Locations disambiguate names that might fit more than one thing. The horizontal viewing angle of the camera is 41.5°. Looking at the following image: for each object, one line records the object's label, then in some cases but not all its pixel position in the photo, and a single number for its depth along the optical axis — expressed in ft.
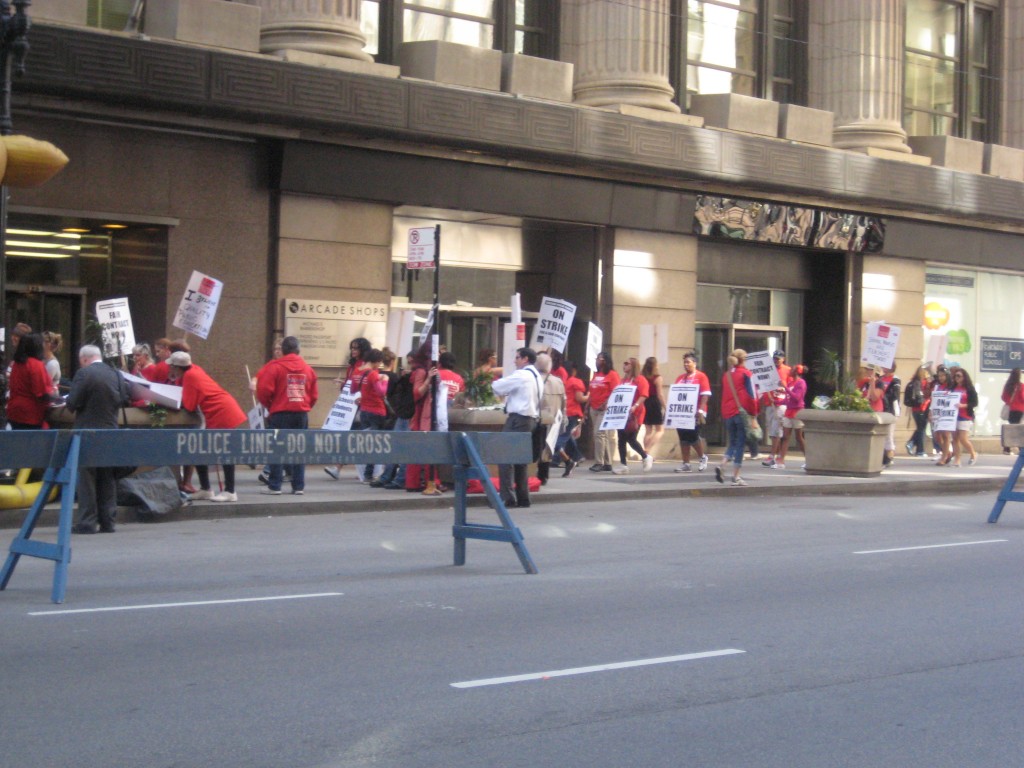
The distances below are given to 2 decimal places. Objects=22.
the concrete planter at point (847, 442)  70.74
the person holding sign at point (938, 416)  82.98
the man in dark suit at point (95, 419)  43.14
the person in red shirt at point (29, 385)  47.75
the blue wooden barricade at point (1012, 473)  49.34
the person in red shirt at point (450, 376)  56.75
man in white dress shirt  53.06
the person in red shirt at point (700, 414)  71.77
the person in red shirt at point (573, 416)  67.10
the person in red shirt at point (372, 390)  57.98
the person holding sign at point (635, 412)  68.69
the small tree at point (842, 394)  71.56
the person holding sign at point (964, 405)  82.94
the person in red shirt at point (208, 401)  50.21
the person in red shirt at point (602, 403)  69.62
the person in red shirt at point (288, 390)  53.11
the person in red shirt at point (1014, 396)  83.68
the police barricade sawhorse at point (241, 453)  30.07
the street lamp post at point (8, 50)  44.91
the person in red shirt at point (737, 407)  65.26
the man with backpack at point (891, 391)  83.05
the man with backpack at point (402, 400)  56.13
